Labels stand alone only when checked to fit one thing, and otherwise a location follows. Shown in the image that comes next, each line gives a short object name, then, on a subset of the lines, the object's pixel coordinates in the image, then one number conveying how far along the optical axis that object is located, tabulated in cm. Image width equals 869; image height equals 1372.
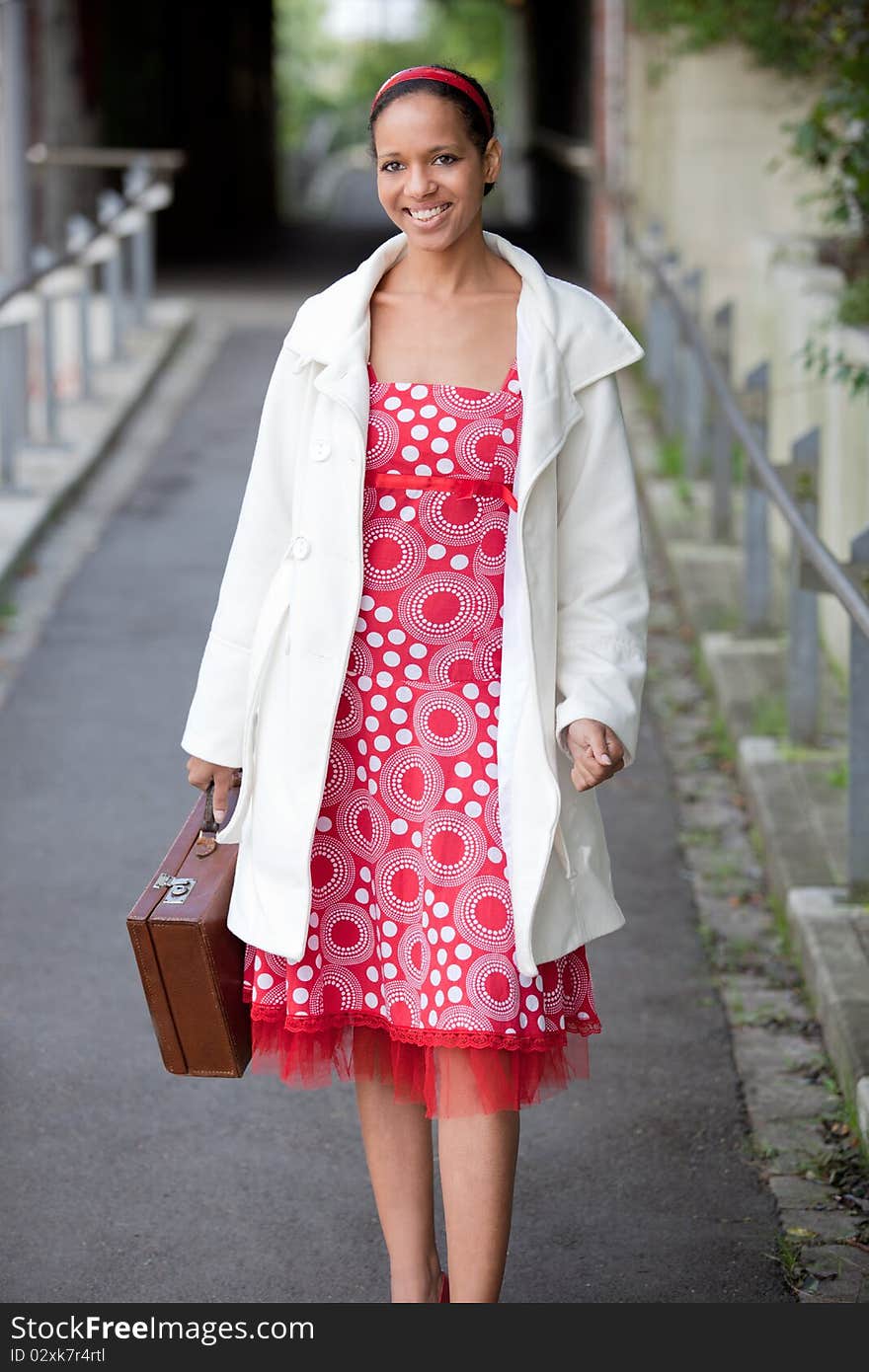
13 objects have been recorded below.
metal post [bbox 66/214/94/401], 1944
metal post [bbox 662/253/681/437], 1828
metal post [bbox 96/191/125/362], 2196
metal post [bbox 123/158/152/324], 2423
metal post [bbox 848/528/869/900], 735
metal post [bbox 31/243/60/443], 1725
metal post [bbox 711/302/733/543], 1371
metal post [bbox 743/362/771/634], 1128
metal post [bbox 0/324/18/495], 1532
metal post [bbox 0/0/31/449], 2200
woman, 480
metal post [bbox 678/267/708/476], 1552
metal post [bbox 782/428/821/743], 947
